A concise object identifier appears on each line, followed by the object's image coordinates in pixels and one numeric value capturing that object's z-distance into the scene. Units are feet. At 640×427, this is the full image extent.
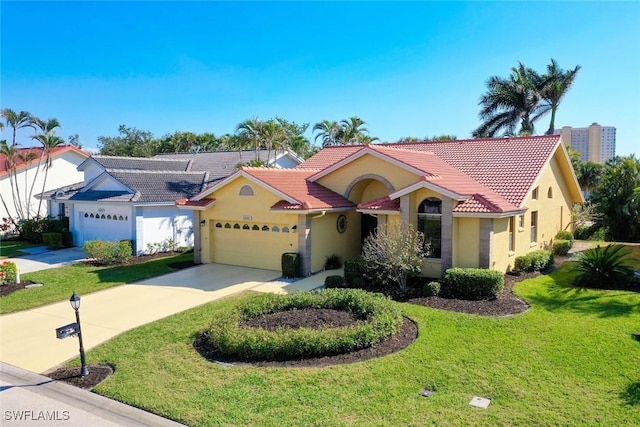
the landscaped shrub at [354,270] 56.18
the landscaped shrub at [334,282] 55.67
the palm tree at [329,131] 149.28
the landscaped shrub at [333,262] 66.85
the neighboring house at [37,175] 111.04
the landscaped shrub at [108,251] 73.00
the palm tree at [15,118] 94.38
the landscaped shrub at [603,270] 53.31
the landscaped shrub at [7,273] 59.85
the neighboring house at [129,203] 82.02
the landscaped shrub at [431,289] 50.65
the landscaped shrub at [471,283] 48.75
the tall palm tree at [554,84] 129.18
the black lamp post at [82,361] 32.40
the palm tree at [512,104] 134.10
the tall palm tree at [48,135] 95.66
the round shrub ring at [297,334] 34.71
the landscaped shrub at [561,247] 77.36
